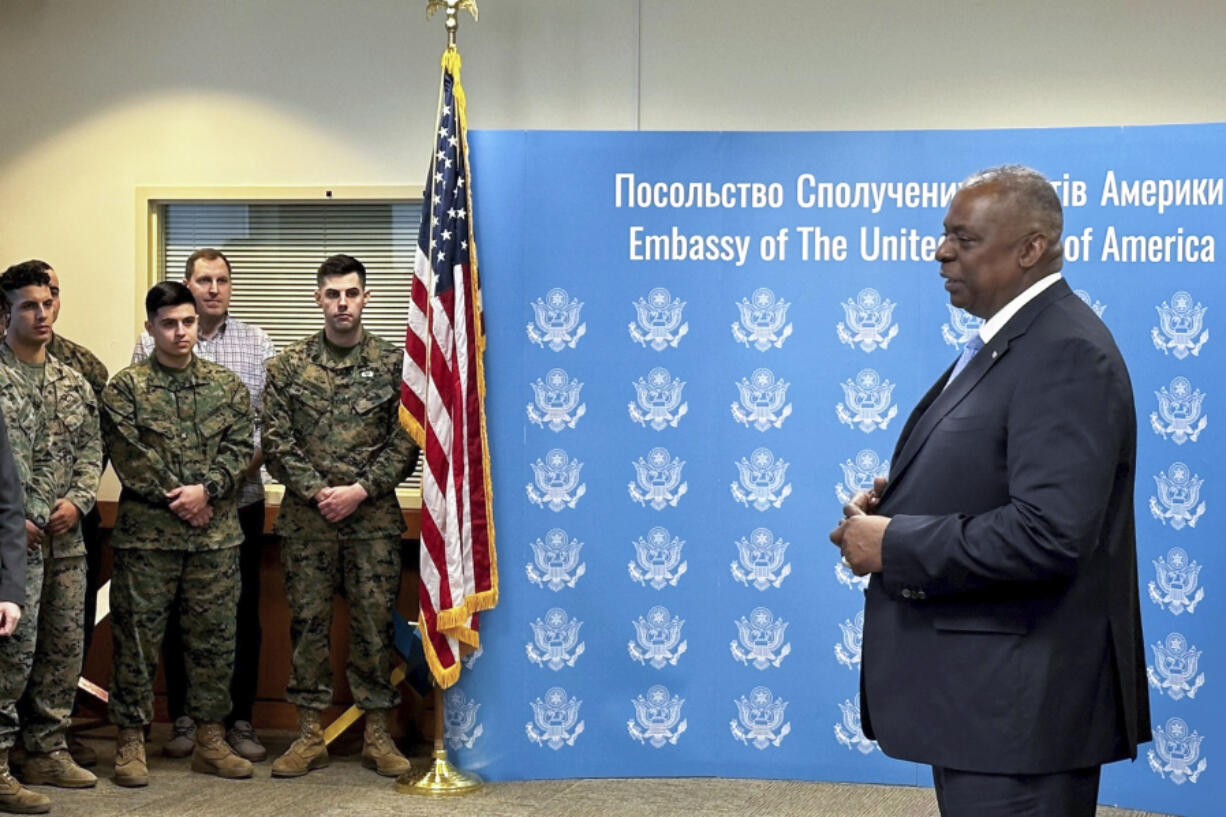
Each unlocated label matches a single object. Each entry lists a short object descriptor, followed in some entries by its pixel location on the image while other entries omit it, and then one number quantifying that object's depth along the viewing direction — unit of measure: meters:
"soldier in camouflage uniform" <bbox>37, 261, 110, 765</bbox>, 5.08
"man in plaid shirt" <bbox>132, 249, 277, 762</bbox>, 5.23
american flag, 4.56
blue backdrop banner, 4.59
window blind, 6.07
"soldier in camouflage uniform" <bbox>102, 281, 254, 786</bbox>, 4.81
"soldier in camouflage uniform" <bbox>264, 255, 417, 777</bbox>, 4.91
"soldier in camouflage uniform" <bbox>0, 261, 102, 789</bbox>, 4.59
